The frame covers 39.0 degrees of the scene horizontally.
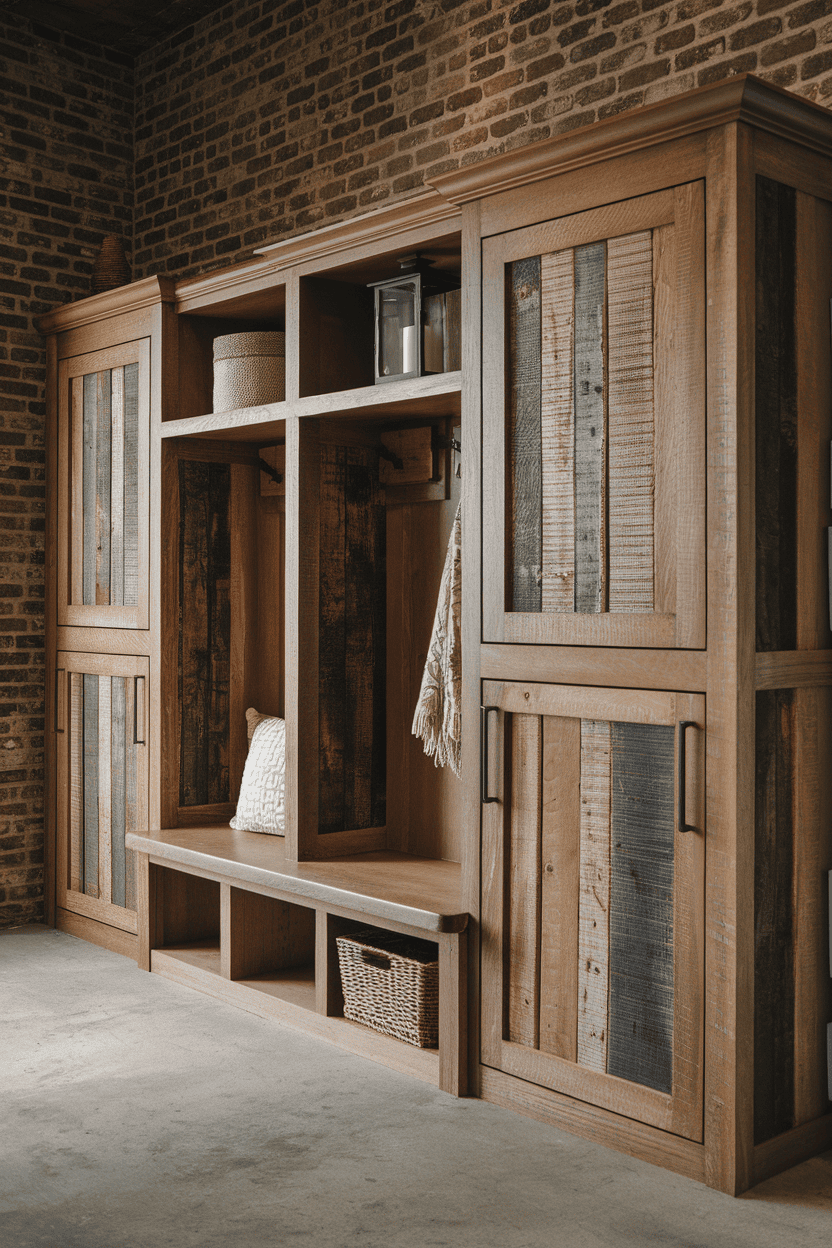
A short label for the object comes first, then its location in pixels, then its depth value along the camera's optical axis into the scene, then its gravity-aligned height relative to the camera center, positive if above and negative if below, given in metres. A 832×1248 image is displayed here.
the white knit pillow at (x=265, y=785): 4.11 -0.61
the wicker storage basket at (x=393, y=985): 3.25 -1.06
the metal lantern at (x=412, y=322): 3.42 +0.86
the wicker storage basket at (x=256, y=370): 4.06 +0.84
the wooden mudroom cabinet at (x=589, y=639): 2.57 -0.07
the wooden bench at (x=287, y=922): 3.13 -1.02
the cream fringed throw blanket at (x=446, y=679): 3.32 -0.19
